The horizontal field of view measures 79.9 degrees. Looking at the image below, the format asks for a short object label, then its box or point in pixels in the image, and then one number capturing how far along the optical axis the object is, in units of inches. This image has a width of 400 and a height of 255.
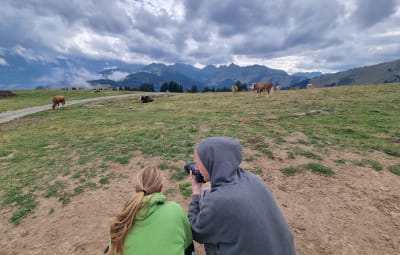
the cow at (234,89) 1211.9
